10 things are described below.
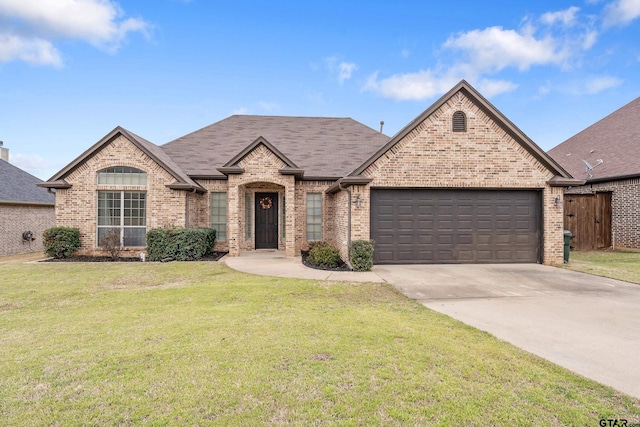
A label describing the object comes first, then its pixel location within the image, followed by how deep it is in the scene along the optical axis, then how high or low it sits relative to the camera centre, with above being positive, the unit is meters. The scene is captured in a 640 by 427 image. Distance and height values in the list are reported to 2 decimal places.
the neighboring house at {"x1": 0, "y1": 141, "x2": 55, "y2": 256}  14.88 +0.13
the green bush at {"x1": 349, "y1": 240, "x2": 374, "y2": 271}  9.98 -1.28
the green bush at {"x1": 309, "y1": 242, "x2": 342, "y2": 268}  10.91 -1.48
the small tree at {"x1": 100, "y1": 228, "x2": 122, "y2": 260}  12.54 -1.17
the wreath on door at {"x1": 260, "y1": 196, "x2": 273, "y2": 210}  15.27 +0.58
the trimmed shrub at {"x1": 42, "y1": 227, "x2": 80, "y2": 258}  12.38 -1.04
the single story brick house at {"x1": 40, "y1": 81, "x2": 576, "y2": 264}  11.05 +0.98
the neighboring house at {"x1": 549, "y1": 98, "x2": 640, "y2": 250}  14.91 +0.81
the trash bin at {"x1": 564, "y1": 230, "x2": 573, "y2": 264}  11.60 -1.10
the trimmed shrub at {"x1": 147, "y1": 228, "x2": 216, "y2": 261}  12.41 -1.15
